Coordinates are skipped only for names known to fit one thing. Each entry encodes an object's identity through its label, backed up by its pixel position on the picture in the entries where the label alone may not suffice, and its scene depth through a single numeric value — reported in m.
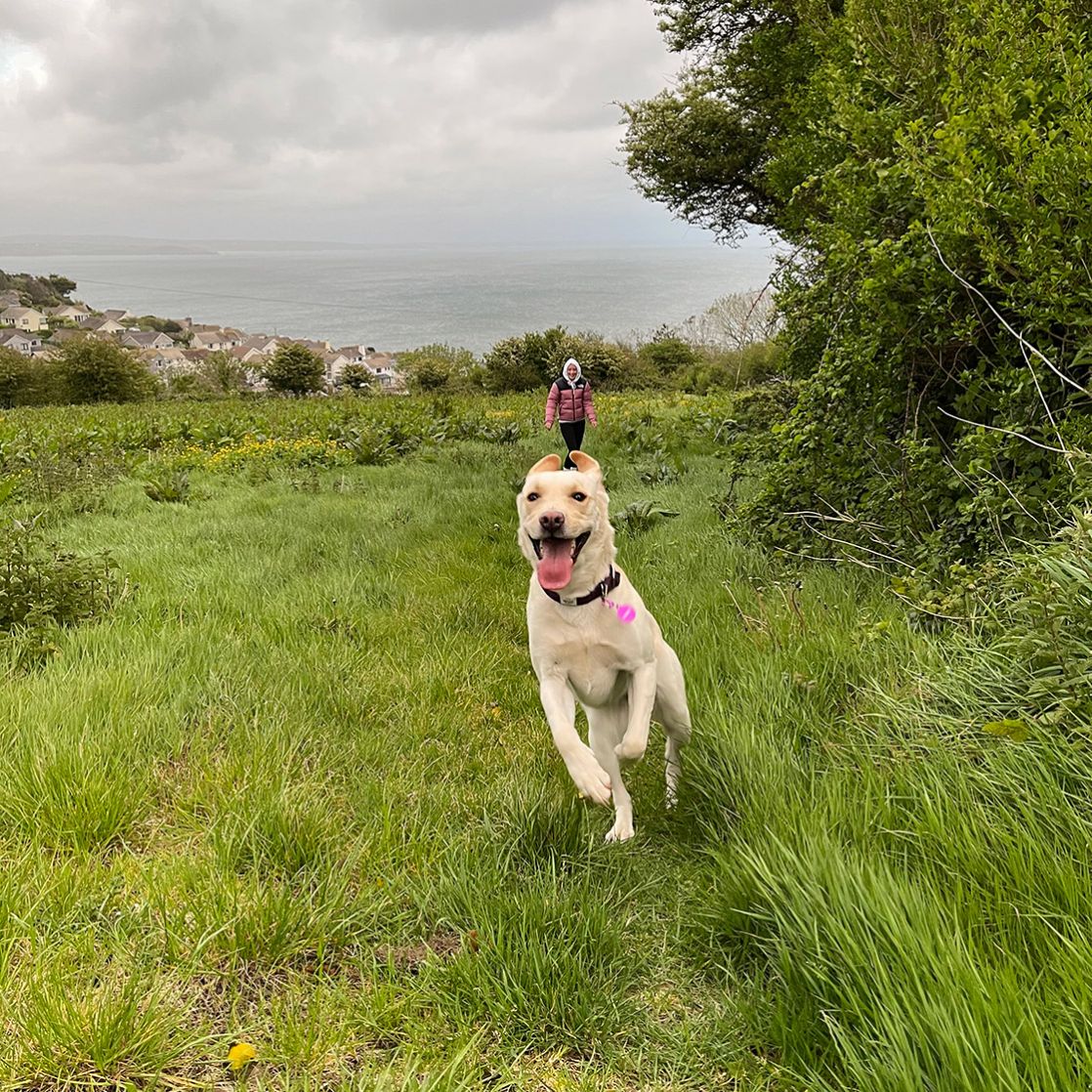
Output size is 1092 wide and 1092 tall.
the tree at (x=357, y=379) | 57.19
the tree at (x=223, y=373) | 65.62
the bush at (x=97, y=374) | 61.06
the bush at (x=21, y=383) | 60.41
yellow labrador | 2.85
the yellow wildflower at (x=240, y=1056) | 1.69
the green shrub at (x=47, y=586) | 4.33
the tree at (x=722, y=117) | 10.92
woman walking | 12.21
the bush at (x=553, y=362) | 43.41
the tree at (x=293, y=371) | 58.00
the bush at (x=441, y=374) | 48.32
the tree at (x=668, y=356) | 47.28
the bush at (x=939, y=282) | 3.30
